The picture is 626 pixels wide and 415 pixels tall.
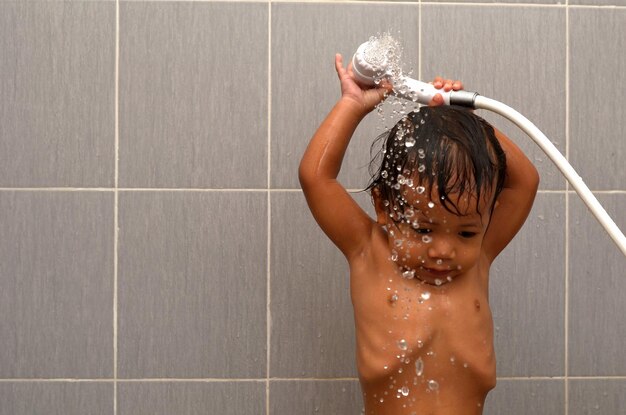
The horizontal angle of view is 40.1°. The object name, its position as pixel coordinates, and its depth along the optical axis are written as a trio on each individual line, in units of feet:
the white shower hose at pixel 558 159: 4.42
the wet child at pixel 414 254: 4.30
